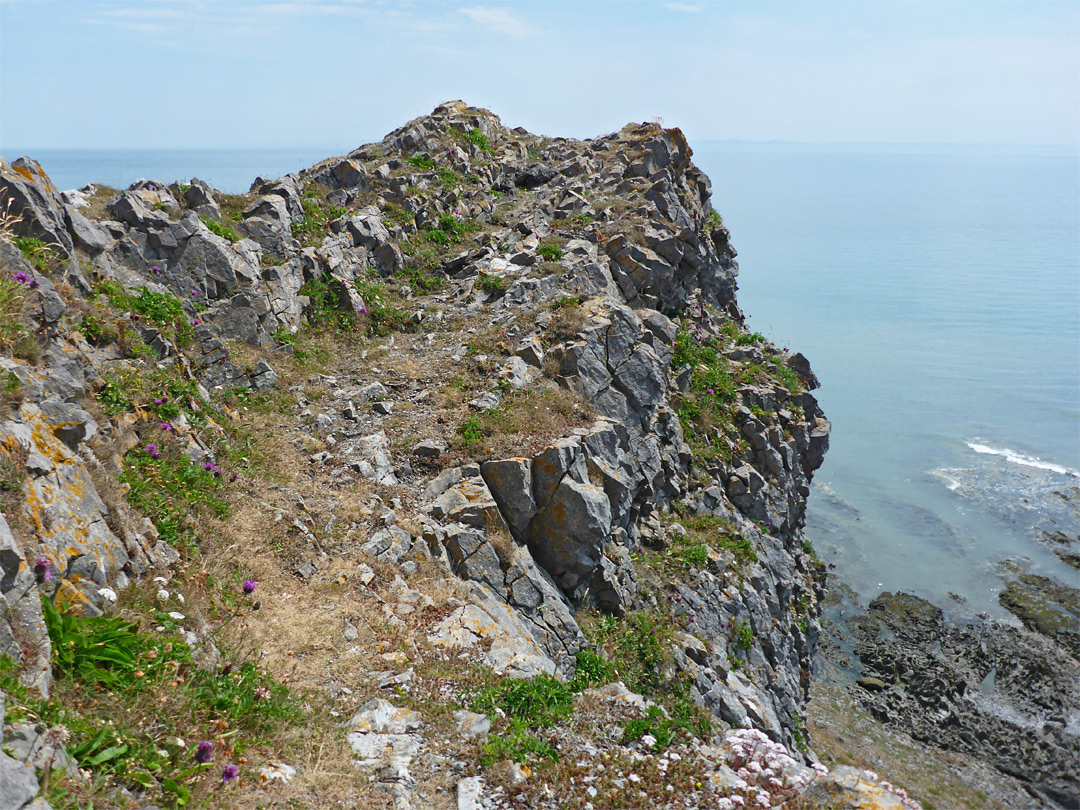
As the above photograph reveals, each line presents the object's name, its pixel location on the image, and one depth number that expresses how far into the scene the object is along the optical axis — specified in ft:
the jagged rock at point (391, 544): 36.81
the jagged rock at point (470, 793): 22.03
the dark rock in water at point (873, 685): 91.09
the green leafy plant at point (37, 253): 36.24
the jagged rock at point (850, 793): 21.83
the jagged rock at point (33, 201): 38.06
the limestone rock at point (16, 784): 13.38
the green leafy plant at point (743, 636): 57.11
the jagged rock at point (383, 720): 24.82
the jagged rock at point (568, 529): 44.27
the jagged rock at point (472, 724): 25.48
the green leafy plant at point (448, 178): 90.41
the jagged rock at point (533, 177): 104.32
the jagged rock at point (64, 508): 21.49
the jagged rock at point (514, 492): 43.29
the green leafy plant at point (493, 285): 69.92
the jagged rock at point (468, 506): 40.96
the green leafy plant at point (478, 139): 104.45
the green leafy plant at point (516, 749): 24.13
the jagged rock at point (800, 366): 96.07
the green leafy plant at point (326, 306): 62.64
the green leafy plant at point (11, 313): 27.31
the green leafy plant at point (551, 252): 73.20
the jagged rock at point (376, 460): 43.42
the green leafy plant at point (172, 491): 29.76
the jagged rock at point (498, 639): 31.68
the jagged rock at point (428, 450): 45.70
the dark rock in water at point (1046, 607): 102.12
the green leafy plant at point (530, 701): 27.17
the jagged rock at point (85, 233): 44.16
